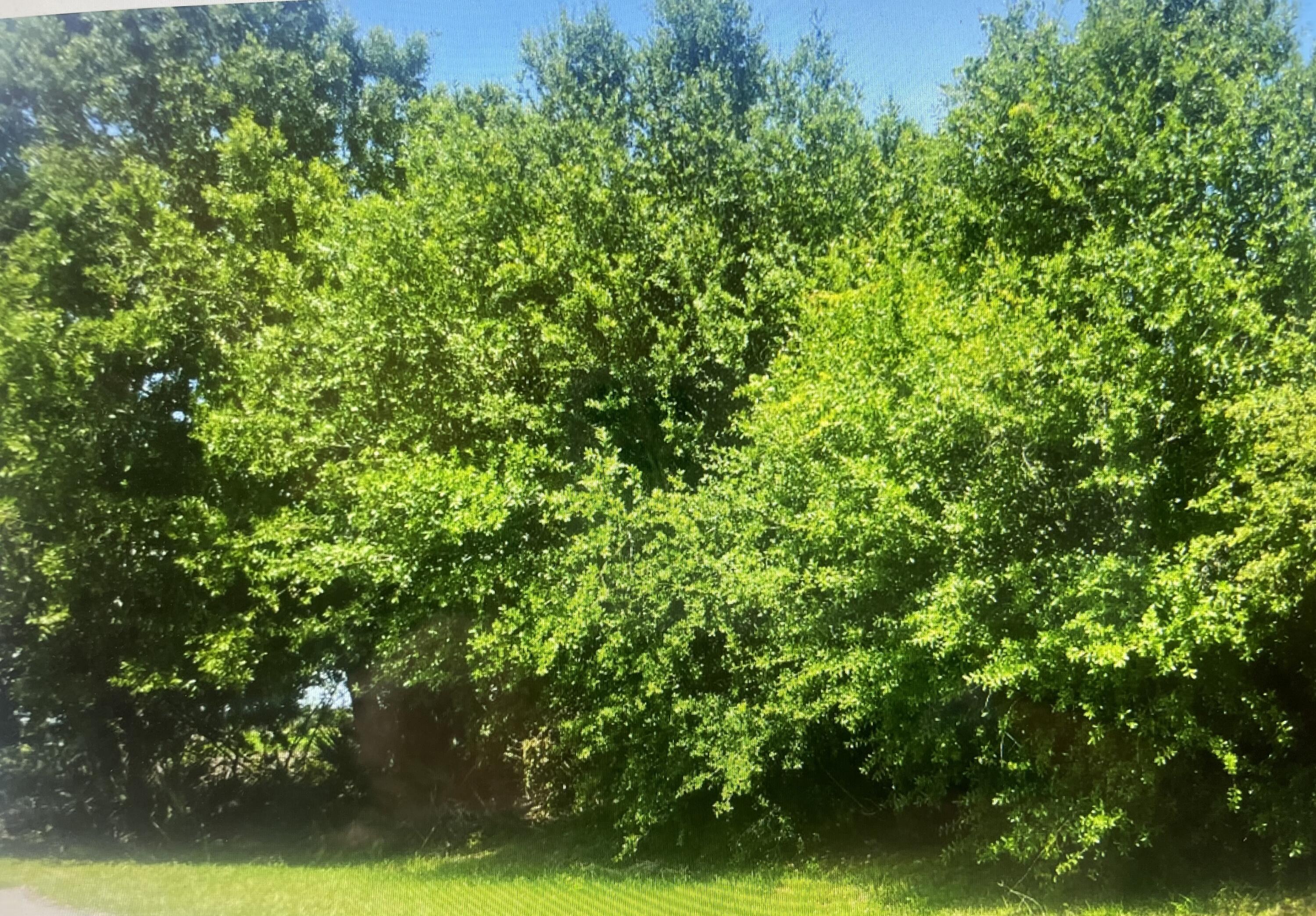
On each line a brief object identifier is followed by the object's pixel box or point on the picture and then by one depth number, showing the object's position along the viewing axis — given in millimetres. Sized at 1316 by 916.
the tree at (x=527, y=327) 8180
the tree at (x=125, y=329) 8820
